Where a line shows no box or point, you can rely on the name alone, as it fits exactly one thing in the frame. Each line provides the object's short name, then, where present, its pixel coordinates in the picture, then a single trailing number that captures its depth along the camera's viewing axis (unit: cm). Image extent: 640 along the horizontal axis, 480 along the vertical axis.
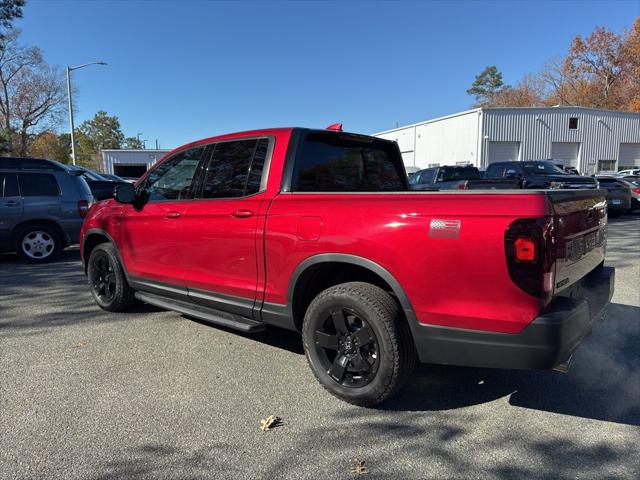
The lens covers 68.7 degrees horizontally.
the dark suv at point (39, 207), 816
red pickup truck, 246
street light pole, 3022
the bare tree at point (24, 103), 4594
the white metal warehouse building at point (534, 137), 3100
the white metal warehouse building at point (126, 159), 3778
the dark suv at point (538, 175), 1333
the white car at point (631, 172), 2984
